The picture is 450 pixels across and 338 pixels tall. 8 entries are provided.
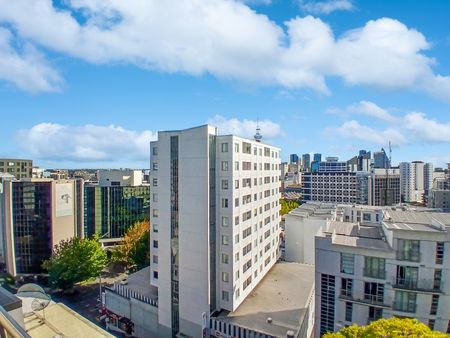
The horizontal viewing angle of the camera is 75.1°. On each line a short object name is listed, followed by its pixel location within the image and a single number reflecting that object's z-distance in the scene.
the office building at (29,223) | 54.59
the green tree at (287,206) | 90.94
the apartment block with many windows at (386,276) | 22.56
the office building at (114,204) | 68.75
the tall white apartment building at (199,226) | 30.55
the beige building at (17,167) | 92.75
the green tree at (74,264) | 46.03
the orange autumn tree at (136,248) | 50.91
